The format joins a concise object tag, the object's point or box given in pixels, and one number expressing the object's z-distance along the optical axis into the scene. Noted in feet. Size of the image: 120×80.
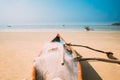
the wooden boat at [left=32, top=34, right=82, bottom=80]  5.90
